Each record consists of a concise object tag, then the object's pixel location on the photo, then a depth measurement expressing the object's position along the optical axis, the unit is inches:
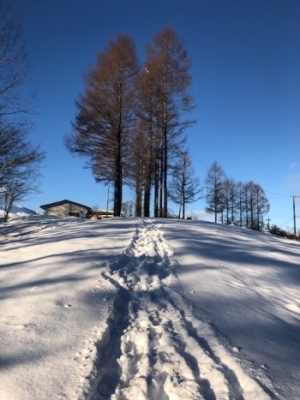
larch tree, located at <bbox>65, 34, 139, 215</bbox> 710.5
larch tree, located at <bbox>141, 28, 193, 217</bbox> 730.2
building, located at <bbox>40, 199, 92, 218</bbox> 1876.2
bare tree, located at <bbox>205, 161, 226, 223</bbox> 1256.2
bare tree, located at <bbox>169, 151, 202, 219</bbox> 1079.6
